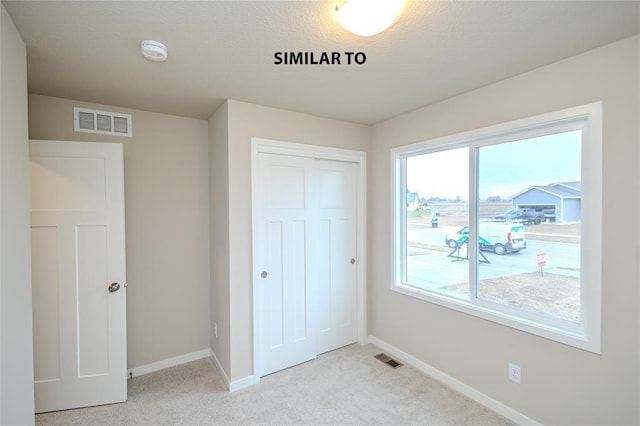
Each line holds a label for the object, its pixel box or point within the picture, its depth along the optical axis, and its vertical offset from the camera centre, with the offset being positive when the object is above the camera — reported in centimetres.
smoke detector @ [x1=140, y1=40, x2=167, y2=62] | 158 +90
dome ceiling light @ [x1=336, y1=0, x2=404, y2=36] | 120 +84
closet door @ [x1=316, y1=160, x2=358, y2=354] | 303 -50
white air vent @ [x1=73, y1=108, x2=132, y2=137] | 246 +78
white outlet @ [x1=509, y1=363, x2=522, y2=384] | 203 -118
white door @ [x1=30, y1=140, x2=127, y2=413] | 213 -49
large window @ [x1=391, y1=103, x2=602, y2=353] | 177 -12
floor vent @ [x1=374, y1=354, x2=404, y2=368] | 279 -153
